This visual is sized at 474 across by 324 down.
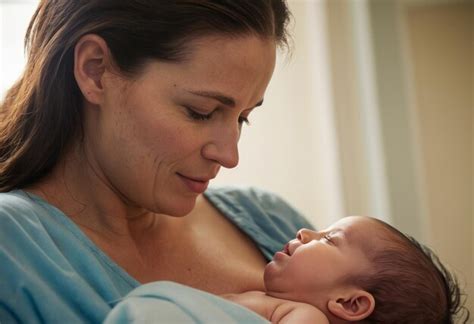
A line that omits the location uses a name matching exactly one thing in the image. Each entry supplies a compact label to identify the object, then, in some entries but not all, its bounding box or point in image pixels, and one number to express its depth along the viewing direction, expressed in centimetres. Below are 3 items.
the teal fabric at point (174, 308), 84
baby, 114
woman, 103
